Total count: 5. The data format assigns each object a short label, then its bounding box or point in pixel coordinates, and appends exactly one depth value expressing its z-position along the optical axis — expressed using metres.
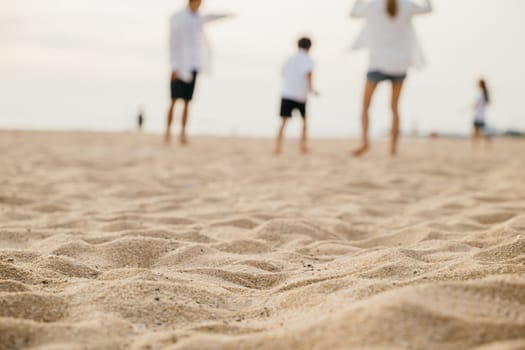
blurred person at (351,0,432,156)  6.16
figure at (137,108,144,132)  29.97
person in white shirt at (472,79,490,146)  12.25
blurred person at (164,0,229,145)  7.46
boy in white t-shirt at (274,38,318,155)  7.84
